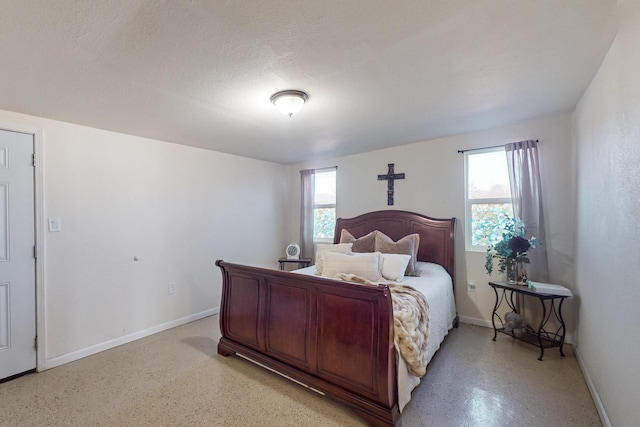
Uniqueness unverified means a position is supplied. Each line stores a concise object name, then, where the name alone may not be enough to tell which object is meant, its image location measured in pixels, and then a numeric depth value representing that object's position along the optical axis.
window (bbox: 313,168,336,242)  4.70
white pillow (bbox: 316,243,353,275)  3.18
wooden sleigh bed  1.74
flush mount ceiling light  2.13
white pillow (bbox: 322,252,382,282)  2.83
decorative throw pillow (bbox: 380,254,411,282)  2.81
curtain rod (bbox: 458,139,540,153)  3.14
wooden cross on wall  3.94
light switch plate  2.61
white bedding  1.82
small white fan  4.64
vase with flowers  2.72
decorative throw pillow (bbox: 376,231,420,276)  3.06
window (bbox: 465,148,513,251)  3.20
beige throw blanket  1.79
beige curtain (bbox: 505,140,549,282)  2.88
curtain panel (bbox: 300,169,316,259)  4.80
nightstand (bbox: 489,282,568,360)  2.57
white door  2.38
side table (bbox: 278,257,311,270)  4.48
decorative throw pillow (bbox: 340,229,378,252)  3.51
